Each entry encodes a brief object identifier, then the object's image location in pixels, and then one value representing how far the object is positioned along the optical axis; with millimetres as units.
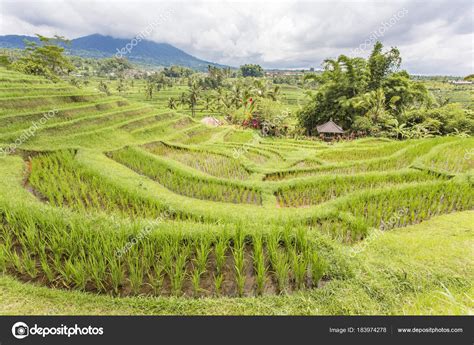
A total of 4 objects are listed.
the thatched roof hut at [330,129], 18406
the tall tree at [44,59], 21438
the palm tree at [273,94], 28794
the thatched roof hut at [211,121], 25641
